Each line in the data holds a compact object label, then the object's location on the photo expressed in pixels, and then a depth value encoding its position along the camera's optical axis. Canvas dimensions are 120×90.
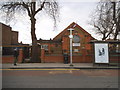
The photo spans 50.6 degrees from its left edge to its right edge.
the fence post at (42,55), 17.51
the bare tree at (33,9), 17.19
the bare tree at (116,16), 19.19
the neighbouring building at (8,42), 17.47
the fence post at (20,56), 17.33
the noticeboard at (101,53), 14.05
